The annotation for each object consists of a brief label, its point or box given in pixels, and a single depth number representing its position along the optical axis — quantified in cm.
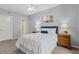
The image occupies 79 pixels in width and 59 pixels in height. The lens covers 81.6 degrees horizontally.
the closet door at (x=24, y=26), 441
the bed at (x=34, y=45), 156
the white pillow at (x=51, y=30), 293
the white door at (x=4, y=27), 337
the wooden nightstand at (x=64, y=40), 233
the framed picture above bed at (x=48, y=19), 313
